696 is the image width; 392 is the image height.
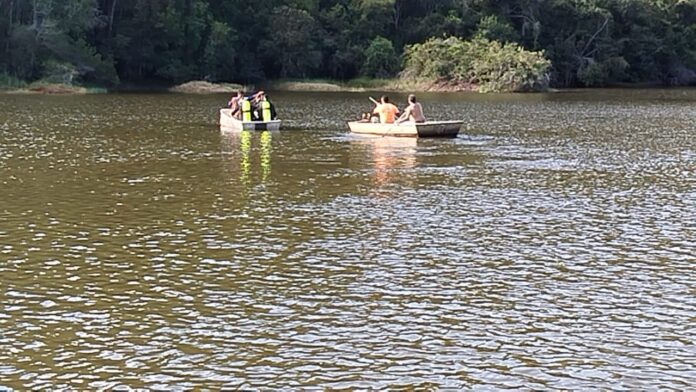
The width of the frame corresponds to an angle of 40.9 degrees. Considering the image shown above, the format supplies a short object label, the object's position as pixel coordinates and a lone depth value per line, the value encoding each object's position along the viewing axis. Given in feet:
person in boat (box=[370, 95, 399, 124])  126.72
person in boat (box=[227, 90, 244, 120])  139.83
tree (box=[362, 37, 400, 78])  326.65
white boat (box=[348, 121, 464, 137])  120.88
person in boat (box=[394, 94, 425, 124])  122.93
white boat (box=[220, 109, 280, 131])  132.67
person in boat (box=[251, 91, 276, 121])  135.54
